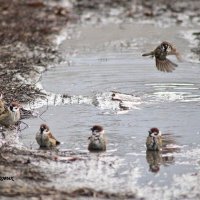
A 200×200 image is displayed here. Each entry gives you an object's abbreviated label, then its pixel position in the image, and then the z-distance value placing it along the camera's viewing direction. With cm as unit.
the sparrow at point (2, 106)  2123
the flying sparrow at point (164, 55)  2401
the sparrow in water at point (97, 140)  1883
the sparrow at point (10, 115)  2064
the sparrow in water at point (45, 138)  1906
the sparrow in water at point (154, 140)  1875
